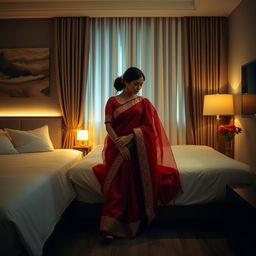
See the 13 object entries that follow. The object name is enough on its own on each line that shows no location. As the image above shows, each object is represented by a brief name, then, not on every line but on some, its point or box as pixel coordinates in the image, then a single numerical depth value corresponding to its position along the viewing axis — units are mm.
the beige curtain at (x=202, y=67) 4062
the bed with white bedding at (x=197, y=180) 2322
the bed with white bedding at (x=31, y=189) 1556
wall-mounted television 2910
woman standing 2229
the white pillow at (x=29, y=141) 3492
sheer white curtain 4188
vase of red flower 3449
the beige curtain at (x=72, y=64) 4105
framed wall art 4234
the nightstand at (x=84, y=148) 4078
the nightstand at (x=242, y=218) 1720
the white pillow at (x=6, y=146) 3365
